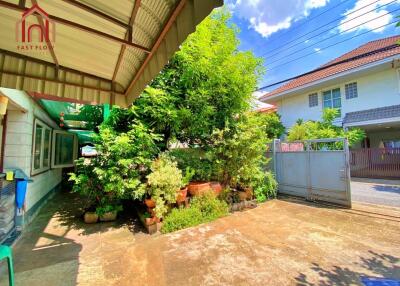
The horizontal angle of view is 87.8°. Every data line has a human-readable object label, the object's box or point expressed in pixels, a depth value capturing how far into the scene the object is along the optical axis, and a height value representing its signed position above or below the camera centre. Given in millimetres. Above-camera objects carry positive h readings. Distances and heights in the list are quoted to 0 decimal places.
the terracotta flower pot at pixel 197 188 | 5488 -860
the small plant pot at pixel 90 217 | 5172 -1518
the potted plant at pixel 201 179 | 5508 -684
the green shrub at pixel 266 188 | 7030 -1115
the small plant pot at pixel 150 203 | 4643 -1060
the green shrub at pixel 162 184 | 4582 -632
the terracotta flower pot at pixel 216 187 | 5960 -916
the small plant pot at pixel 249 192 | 6651 -1166
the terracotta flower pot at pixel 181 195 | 5125 -987
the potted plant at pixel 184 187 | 5164 -803
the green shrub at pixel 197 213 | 4689 -1409
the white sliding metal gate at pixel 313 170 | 6074 -462
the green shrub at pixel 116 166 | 4672 -246
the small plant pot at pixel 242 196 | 6455 -1248
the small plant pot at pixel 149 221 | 4540 -1420
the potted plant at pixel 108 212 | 5141 -1401
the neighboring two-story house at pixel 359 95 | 10844 +3791
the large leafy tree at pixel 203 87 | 5562 +2055
